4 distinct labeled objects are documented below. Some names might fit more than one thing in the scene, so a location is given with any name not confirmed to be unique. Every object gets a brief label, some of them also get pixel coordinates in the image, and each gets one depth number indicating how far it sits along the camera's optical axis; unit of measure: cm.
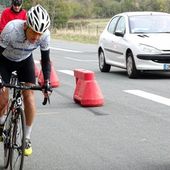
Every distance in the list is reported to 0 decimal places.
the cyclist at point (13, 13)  1038
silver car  1525
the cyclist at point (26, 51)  593
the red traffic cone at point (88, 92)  1103
